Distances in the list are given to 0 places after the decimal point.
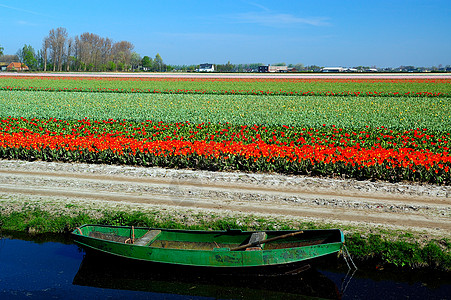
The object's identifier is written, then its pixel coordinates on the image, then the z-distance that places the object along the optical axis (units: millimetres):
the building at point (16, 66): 155125
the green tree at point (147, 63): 164125
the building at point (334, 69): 145750
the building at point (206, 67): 138850
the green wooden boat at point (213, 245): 8328
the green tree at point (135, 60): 177862
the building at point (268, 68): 136750
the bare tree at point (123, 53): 158000
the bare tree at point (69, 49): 150525
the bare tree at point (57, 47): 149762
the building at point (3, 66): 149125
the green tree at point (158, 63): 164725
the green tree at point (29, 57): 155500
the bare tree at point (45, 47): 147200
